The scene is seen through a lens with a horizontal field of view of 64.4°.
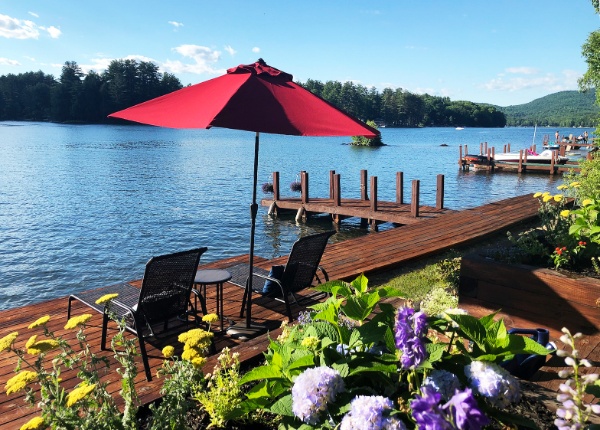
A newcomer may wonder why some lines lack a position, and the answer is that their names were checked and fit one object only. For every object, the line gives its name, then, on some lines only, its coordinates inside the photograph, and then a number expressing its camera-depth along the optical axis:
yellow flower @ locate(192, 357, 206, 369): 2.03
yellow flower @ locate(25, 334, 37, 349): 2.12
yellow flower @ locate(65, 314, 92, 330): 2.25
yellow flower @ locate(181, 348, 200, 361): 2.06
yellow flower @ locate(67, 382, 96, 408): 1.64
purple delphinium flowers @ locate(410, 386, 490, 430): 0.94
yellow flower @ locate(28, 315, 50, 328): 2.28
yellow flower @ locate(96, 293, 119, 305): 2.79
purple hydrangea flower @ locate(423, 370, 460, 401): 1.48
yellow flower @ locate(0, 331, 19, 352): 2.04
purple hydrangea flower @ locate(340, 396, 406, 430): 1.34
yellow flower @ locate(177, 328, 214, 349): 2.13
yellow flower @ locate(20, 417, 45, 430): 1.60
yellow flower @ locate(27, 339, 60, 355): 2.05
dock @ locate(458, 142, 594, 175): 30.09
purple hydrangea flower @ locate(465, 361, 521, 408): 1.48
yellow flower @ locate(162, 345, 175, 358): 2.09
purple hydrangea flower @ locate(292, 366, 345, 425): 1.53
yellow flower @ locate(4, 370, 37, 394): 1.75
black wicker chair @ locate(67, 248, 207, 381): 3.80
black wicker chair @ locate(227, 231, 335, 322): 4.77
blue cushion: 4.84
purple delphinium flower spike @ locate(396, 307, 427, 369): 1.36
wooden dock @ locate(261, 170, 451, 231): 13.86
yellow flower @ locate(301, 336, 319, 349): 1.80
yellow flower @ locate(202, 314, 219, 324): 2.74
